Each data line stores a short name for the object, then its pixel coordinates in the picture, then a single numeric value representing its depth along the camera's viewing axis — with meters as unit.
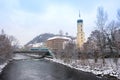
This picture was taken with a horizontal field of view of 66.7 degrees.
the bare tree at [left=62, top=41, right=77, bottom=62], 28.24
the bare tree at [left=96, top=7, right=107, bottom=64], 19.28
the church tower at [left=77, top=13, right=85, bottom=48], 50.94
